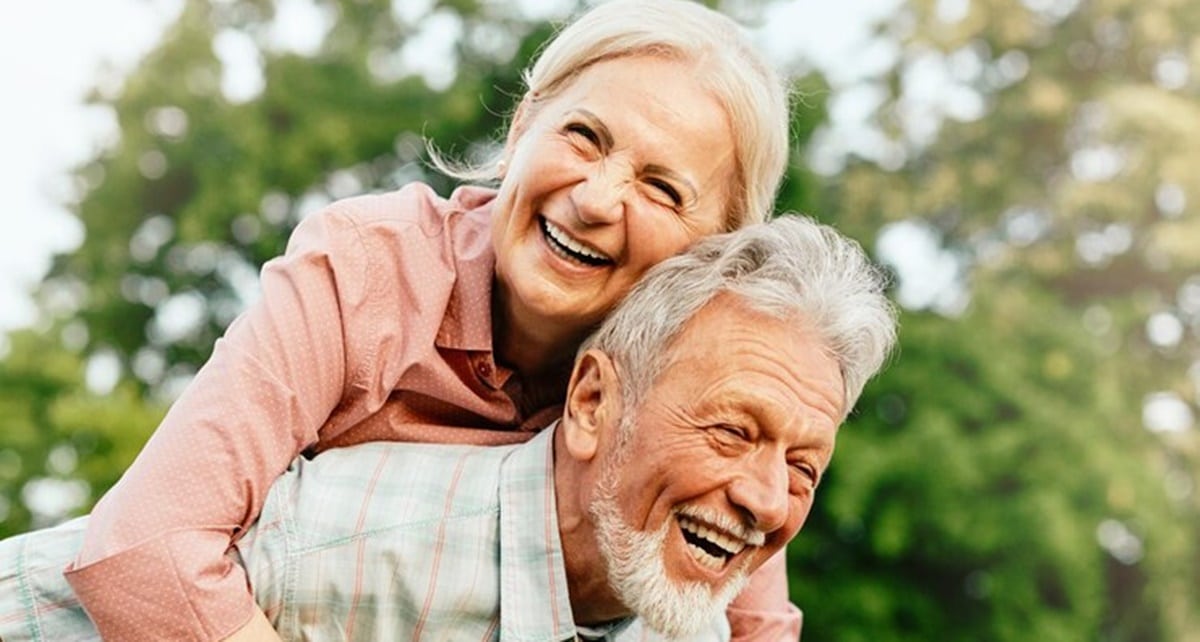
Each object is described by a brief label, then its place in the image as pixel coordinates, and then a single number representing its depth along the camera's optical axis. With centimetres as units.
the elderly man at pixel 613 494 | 221
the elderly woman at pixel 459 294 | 203
